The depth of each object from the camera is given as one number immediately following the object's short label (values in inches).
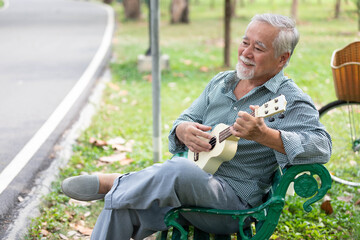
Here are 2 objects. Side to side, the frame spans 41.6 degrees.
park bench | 97.0
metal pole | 167.6
